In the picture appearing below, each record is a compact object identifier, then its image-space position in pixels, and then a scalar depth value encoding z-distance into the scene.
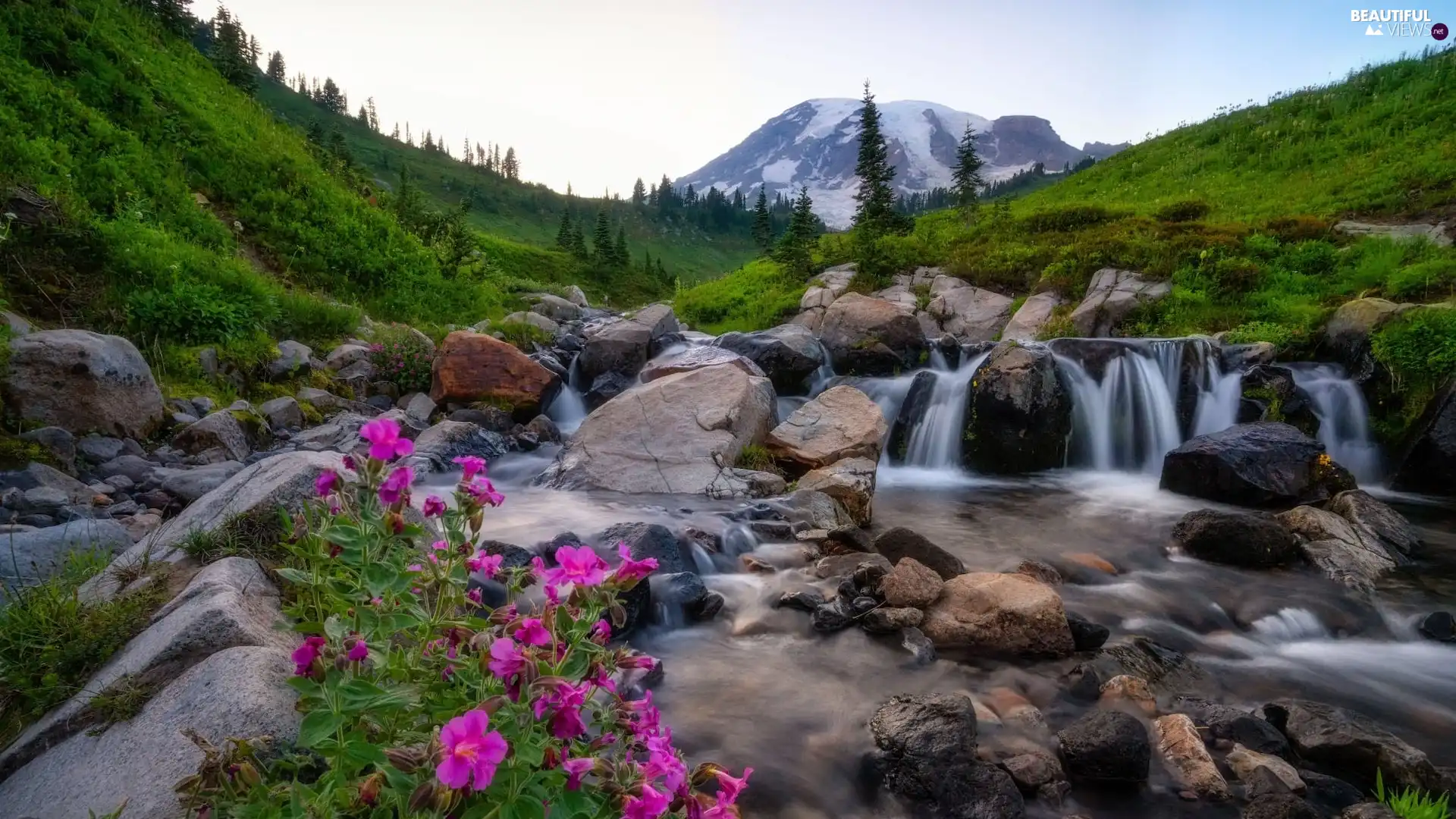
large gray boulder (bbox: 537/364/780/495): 9.51
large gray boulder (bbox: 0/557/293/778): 2.58
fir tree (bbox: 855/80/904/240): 26.20
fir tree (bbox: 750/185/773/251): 42.26
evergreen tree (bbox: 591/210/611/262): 51.75
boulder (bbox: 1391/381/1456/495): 9.31
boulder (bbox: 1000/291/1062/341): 17.12
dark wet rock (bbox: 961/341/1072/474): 11.53
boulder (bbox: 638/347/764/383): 12.71
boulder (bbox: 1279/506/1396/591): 6.95
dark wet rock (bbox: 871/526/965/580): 6.64
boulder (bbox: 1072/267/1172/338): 16.39
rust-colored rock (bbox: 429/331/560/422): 11.77
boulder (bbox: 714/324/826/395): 14.70
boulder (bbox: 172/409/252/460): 7.42
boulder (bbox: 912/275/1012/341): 18.66
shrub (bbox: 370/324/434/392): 12.03
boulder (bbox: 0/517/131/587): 3.83
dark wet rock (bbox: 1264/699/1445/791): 3.92
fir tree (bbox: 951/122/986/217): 31.11
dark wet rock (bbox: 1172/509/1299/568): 7.27
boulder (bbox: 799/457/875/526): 8.58
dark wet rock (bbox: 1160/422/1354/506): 8.77
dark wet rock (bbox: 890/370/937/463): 12.68
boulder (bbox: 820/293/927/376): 15.68
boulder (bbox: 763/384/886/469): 10.12
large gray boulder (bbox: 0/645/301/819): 2.25
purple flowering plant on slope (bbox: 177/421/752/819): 1.52
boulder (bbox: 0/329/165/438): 6.62
